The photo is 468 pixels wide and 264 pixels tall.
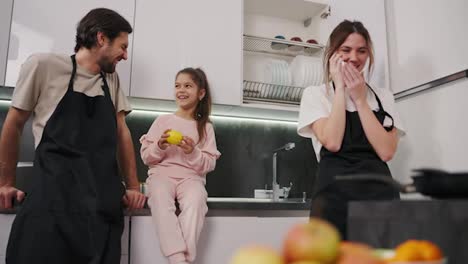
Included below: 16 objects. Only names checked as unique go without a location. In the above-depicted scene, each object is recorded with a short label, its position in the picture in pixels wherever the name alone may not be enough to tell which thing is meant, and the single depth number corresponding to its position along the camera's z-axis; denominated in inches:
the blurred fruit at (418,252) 14.5
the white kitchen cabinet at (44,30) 61.9
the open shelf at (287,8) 83.7
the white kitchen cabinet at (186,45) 67.2
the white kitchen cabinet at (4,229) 48.1
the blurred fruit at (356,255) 13.5
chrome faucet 78.0
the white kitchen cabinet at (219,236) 51.5
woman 46.3
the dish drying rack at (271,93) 76.0
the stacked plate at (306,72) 78.9
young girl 50.2
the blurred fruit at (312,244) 14.3
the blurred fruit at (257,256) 13.6
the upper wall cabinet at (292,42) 72.1
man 42.8
